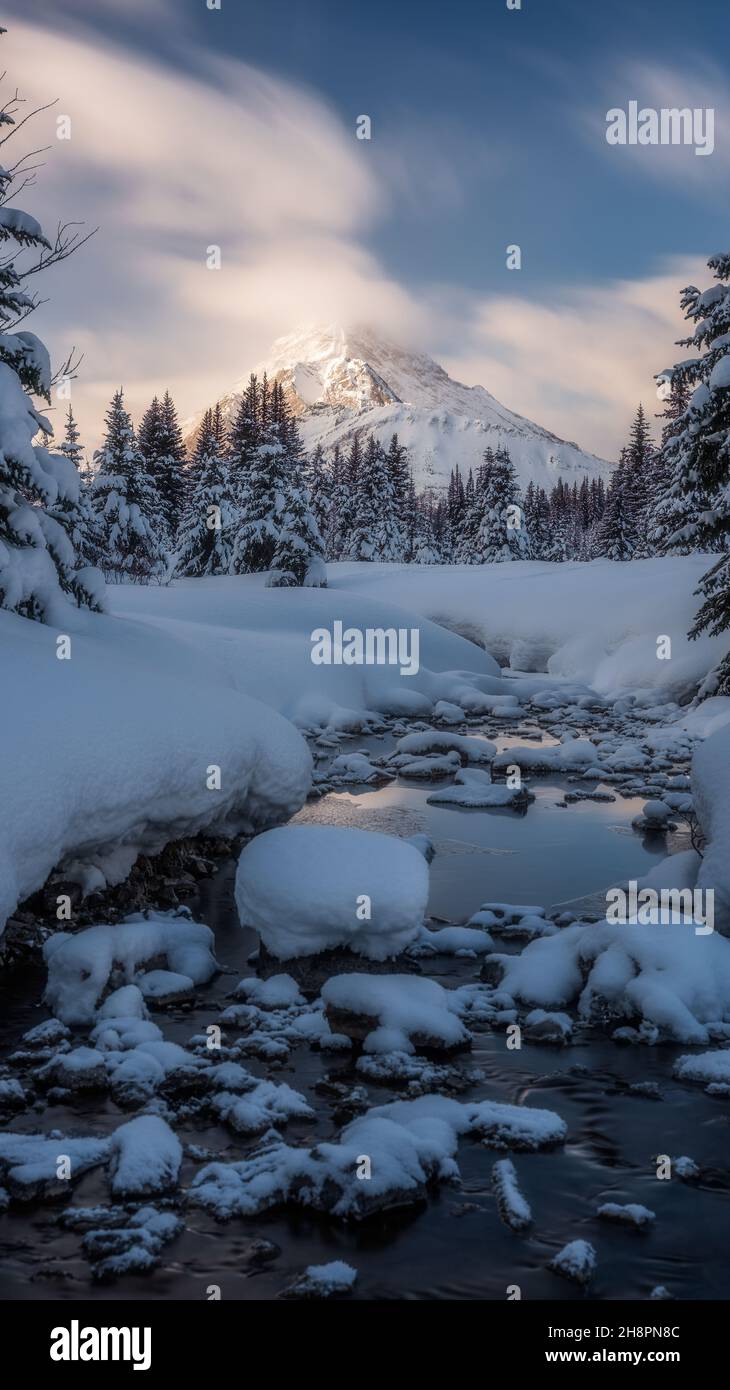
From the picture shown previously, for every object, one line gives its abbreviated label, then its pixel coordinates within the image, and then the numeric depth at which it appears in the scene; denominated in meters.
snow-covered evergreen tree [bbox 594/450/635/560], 59.41
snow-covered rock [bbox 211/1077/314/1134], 5.83
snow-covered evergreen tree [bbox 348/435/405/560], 65.38
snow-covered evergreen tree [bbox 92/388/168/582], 40.31
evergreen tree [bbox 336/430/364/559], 66.75
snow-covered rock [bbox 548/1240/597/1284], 4.60
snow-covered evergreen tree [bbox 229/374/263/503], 50.06
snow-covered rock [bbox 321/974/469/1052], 6.98
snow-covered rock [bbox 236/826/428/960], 7.95
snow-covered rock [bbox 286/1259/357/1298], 4.49
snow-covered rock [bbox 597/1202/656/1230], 5.04
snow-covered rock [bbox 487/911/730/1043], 7.32
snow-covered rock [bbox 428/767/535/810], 15.56
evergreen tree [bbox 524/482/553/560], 80.22
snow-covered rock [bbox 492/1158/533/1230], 5.00
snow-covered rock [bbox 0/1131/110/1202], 5.14
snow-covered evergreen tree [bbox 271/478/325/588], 37.72
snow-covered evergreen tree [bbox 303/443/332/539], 60.77
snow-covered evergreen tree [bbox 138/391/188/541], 52.22
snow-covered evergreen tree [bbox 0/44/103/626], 9.82
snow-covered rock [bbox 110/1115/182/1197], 5.18
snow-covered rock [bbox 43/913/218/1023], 7.29
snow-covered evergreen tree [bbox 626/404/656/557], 55.75
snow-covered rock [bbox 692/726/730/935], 8.50
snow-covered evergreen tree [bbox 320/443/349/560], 69.26
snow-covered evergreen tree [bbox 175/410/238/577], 43.59
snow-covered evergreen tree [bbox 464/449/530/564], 57.44
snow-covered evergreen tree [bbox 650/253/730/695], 17.48
